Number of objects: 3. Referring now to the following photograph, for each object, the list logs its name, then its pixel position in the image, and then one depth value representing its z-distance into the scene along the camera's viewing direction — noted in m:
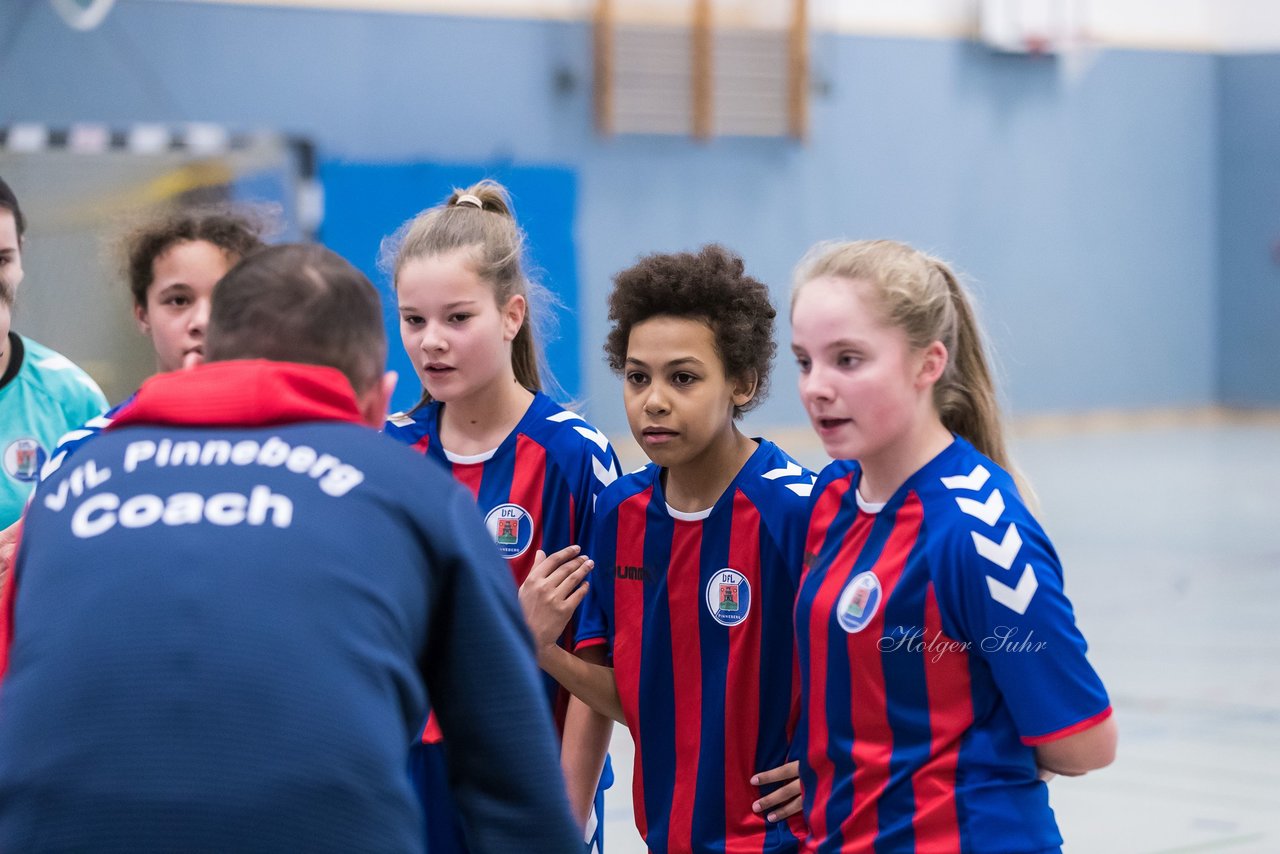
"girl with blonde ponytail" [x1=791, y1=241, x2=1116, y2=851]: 3.91
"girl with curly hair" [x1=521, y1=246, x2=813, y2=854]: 4.91
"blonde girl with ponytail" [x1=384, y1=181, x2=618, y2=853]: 5.46
